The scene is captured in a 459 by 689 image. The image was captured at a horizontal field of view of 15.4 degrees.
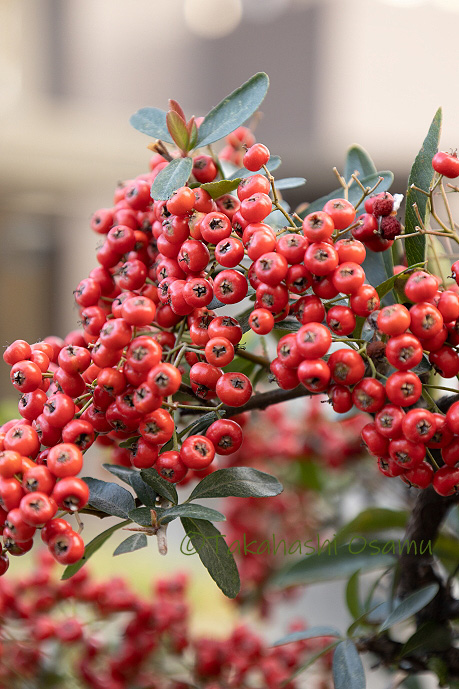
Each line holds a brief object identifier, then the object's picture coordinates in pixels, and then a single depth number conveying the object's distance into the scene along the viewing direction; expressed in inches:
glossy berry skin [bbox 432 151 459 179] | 15.2
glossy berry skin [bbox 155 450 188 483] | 15.1
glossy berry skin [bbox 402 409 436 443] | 14.5
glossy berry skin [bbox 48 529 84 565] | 14.6
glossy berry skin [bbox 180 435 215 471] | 15.0
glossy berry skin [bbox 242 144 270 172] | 15.4
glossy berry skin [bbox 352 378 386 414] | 14.7
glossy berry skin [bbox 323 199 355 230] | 15.0
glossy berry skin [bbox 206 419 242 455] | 15.3
